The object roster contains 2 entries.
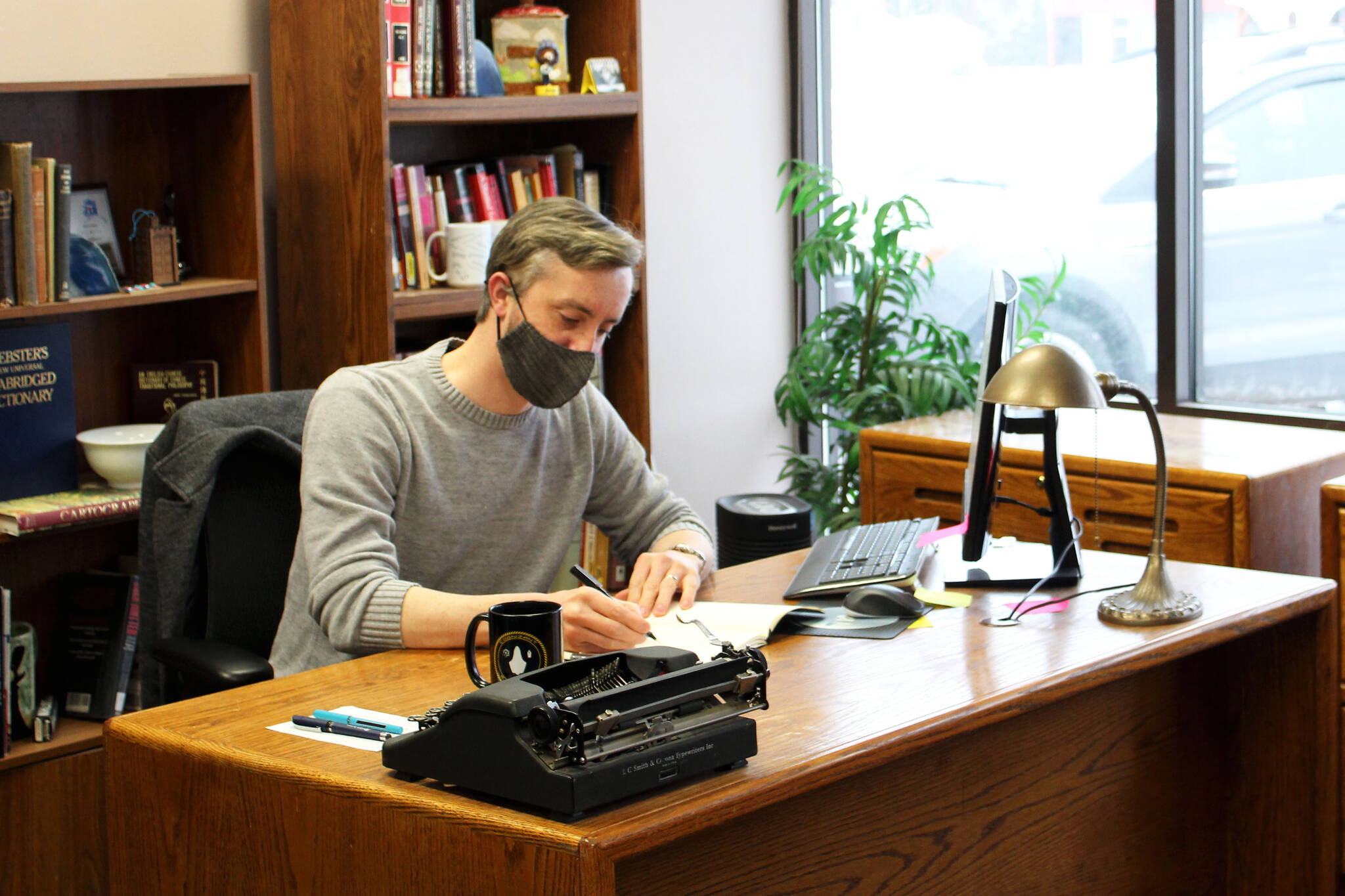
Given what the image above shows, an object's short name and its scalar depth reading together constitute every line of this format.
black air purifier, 3.47
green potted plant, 3.56
